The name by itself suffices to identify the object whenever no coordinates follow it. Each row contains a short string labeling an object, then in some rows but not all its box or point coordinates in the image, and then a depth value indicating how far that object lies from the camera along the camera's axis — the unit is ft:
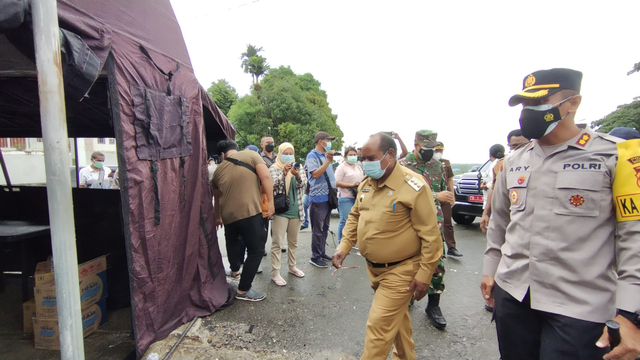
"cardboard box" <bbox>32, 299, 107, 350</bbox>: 9.62
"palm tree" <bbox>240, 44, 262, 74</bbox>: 125.80
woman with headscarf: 14.52
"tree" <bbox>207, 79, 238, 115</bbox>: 110.52
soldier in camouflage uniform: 10.78
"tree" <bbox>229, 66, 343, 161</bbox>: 78.38
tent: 7.20
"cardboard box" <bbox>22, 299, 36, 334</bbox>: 10.48
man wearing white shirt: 23.06
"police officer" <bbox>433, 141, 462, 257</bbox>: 16.51
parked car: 24.62
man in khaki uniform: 7.22
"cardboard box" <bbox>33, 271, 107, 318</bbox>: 9.64
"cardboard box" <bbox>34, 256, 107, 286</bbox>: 9.87
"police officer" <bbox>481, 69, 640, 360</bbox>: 4.60
